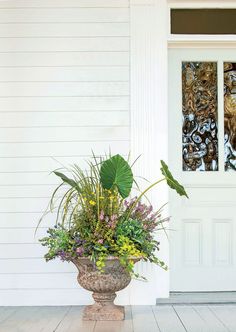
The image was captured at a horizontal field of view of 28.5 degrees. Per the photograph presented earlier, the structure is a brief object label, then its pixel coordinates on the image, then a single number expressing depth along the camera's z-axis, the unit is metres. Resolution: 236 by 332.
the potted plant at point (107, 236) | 2.91
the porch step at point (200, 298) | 3.38
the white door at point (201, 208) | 3.62
